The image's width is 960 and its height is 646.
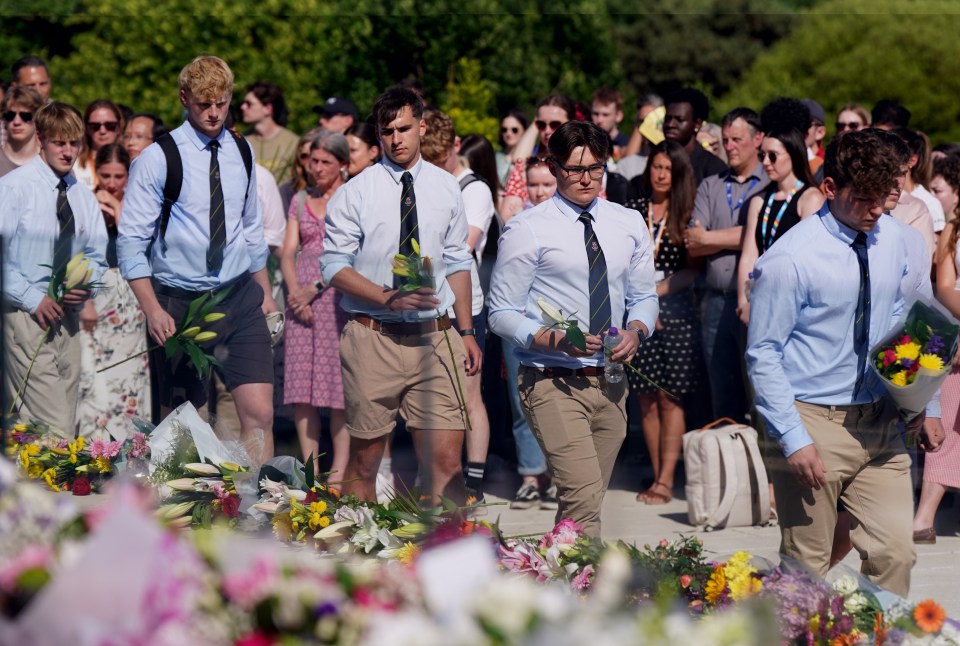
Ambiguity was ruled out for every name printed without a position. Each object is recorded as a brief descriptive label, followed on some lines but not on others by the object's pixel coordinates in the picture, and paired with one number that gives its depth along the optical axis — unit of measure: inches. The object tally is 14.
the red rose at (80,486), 408.5
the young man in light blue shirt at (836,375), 392.5
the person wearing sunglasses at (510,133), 826.2
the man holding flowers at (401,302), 448.8
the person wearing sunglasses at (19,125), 657.6
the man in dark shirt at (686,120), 706.8
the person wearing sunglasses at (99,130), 746.2
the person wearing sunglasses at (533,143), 678.5
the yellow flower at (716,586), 390.6
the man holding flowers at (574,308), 446.0
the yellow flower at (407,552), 387.9
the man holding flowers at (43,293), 369.4
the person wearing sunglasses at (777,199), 590.2
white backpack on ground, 576.7
